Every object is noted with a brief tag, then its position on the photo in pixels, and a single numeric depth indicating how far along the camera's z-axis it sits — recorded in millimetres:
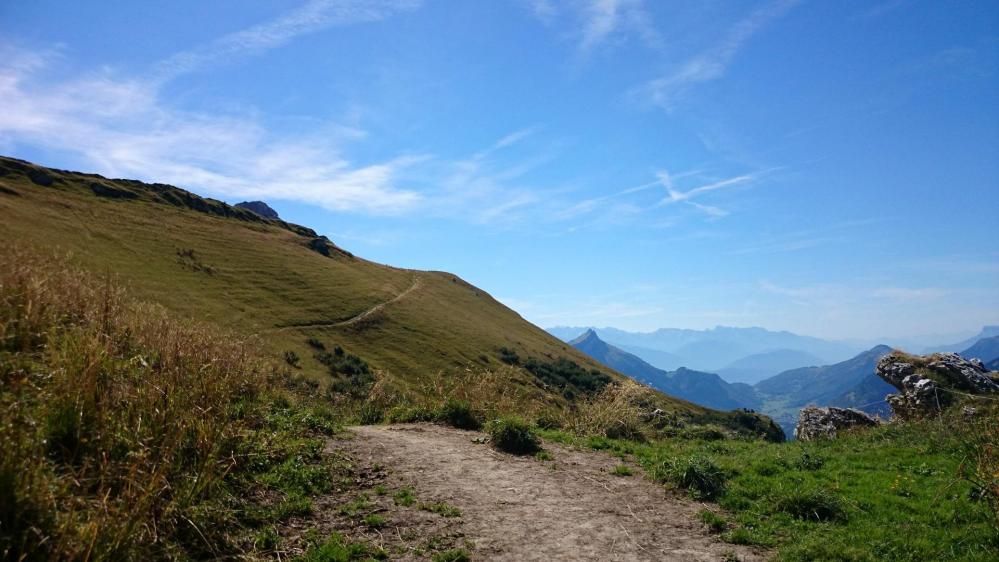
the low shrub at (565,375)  75825
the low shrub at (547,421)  16266
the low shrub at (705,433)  16438
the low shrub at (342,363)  46812
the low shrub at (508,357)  78712
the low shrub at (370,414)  15188
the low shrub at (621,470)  11055
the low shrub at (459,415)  14750
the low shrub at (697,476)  9609
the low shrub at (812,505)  8125
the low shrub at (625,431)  15262
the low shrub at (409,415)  15133
